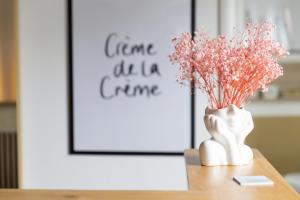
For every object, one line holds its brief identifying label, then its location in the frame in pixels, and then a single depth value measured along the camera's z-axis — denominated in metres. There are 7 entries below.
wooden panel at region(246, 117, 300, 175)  3.16
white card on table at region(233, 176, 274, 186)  1.50
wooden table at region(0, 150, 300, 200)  1.25
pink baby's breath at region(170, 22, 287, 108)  1.67
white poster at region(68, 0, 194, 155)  3.08
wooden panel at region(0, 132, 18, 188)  3.25
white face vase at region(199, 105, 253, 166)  1.75
